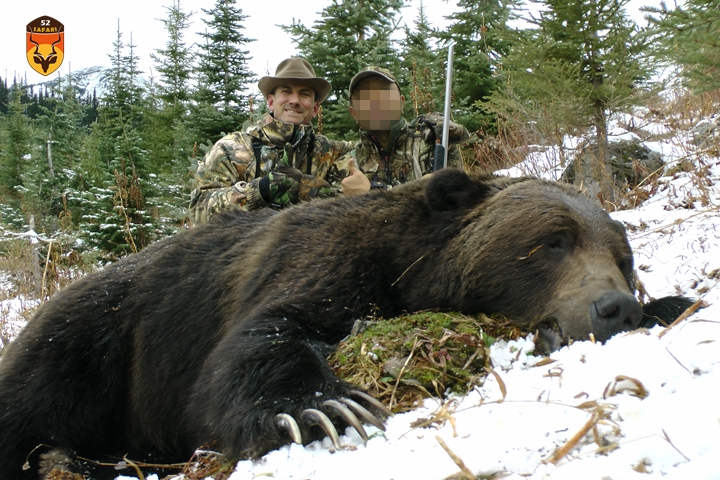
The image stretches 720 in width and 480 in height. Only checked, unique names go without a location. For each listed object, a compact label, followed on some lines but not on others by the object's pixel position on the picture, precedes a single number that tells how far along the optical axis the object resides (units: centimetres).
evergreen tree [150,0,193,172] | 1916
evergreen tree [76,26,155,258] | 1012
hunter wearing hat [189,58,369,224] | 473
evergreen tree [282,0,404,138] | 1162
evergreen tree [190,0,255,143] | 1536
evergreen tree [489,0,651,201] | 700
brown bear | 221
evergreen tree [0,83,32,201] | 2667
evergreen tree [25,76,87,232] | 2119
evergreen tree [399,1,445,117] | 1235
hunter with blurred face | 575
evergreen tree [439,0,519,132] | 1213
